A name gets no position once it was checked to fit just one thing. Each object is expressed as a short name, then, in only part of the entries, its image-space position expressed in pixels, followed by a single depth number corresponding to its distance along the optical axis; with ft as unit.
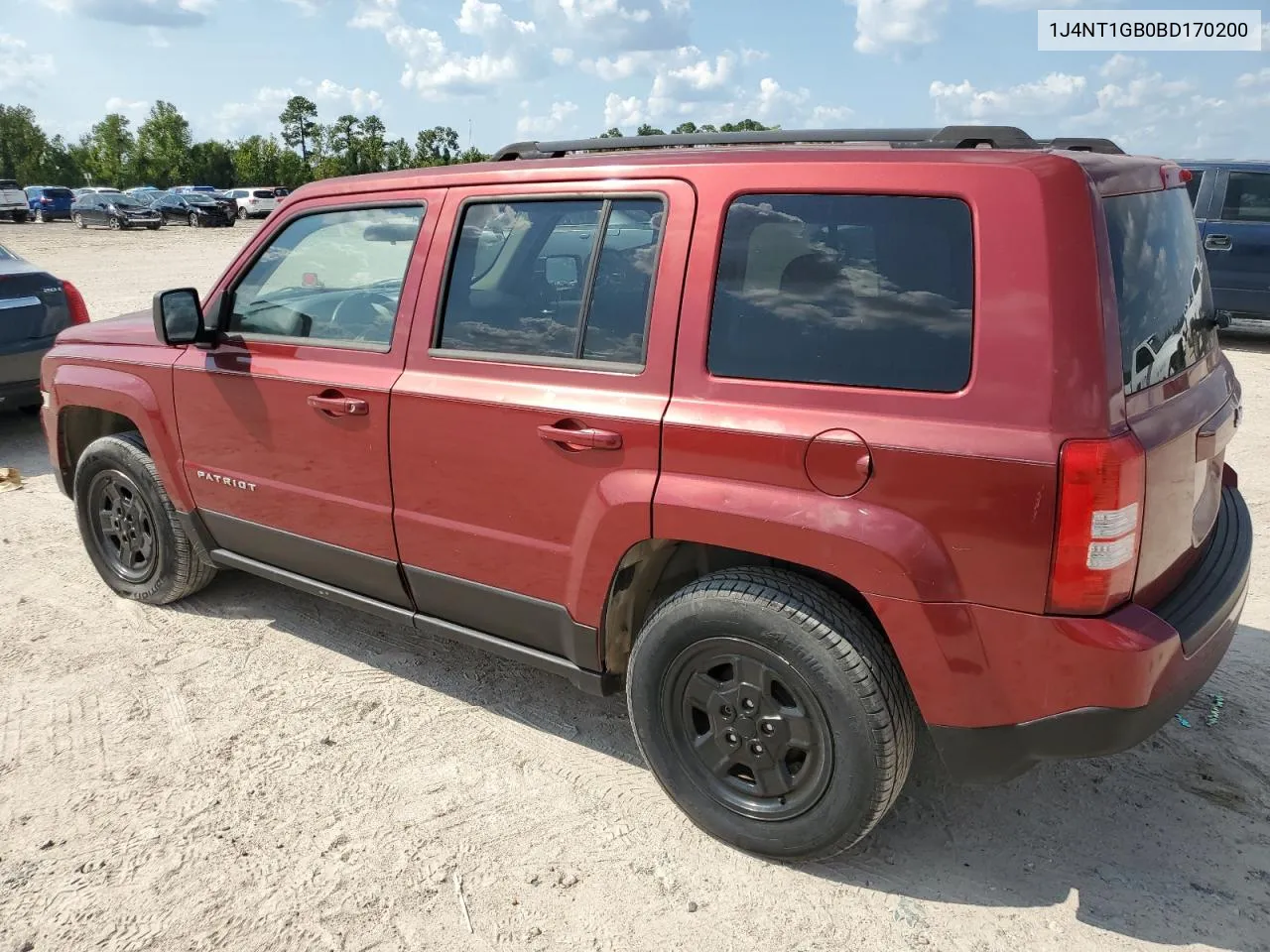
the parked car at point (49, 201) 155.02
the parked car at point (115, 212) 127.34
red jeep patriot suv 7.29
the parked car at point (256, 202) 145.69
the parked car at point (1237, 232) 32.73
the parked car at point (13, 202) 147.13
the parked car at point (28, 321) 23.31
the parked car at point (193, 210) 133.39
